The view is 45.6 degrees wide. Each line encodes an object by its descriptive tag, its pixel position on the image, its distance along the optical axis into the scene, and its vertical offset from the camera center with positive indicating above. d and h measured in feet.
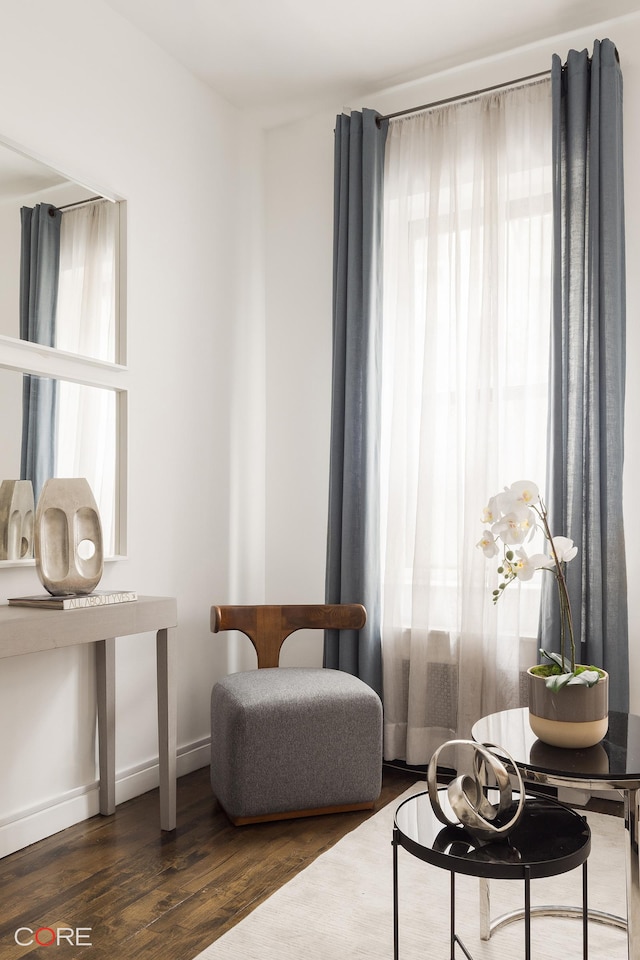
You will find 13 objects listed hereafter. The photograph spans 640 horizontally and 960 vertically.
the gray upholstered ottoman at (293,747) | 7.85 -2.58
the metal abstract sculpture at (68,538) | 7.25 -0.36
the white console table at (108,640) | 6.45 -1.25
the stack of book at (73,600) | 6.89 -0.92
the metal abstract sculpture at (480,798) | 4.64 -1.86
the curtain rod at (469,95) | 9.45 +5.31
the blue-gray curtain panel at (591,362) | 8.53 +1.65
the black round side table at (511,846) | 4.28 -2.06
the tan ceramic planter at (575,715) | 5.34 -1.47
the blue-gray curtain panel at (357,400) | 10.02 +1.40
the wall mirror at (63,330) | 7.52 +1.81
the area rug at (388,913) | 5.67 -3.33
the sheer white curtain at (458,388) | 9.34 +1.50
